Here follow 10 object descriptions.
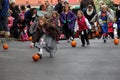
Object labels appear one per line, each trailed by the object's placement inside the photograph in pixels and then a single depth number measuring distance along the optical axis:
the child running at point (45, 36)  8.32
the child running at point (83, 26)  10.48
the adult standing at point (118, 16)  13.14
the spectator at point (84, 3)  13.26
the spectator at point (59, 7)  13.04
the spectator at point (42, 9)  11.29
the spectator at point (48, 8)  12.48
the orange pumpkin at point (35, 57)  7.76
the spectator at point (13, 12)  13.30
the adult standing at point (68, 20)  11.91
